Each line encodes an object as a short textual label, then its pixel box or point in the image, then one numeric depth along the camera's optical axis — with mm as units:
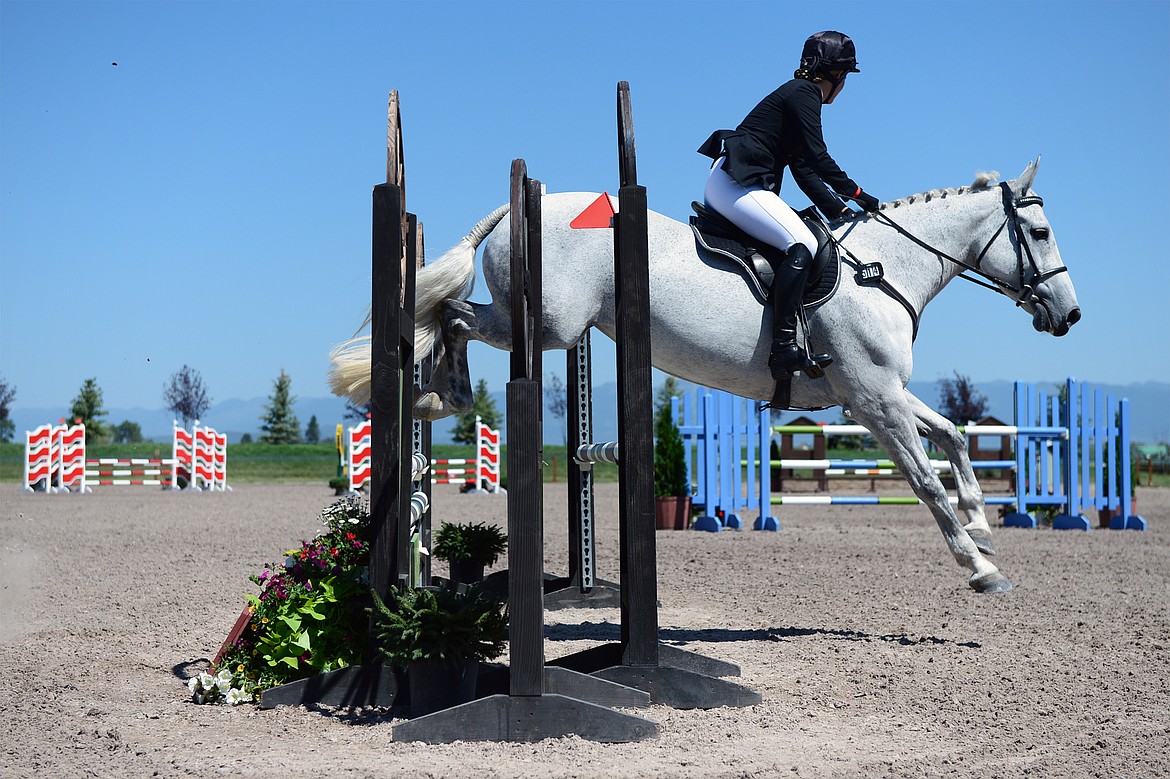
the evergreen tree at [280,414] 72438
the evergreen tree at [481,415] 54969
